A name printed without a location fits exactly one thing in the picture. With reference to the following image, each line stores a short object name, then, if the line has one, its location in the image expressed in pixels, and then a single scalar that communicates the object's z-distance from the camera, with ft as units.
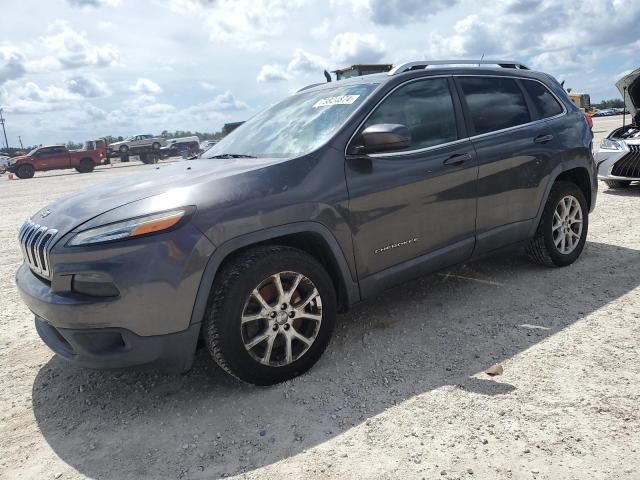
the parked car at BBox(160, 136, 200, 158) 122.93
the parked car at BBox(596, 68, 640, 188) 25.86
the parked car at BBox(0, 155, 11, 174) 116.88
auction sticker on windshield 11.27
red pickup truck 93.95
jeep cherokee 8.32
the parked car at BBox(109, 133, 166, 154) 118.42
